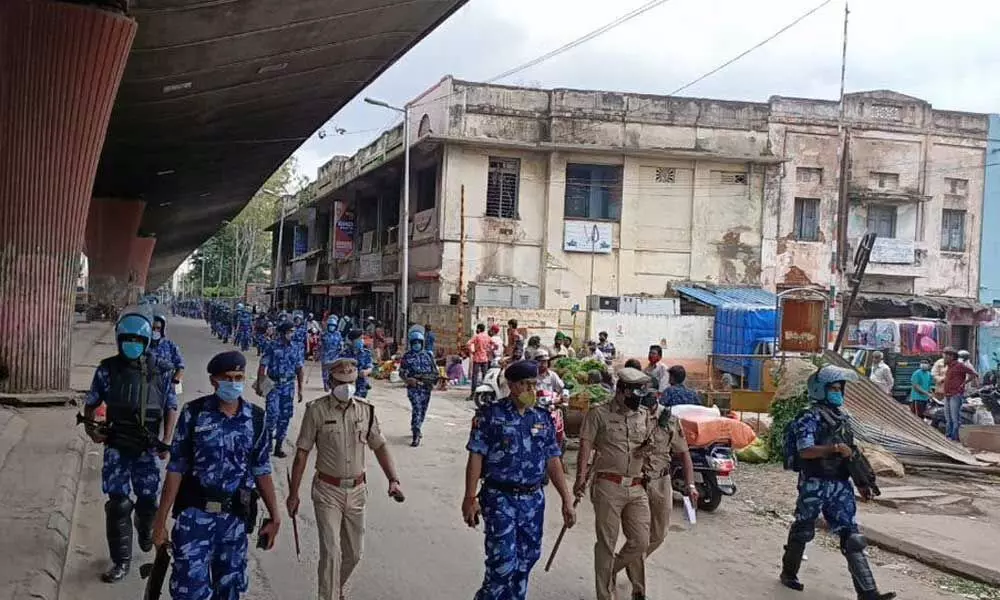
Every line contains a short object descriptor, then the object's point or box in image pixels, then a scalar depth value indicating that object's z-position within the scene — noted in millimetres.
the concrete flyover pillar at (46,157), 11906
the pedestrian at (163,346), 8008
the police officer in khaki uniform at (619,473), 5848
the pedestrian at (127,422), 5758
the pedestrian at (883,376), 16172
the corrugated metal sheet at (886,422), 12133
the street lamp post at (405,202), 26297
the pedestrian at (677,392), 9617
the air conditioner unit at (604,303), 28625
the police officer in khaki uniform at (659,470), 6004
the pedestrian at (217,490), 4438
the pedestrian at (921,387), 16812
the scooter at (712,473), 8898
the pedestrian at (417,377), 12477
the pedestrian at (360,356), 12609
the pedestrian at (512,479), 5059
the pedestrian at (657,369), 11531
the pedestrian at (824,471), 6207
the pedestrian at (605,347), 18062
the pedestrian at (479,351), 19094
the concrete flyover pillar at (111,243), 38656
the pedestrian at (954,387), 14555
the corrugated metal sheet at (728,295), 27781
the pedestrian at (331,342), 14691
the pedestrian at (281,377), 10922
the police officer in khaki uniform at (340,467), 5527
